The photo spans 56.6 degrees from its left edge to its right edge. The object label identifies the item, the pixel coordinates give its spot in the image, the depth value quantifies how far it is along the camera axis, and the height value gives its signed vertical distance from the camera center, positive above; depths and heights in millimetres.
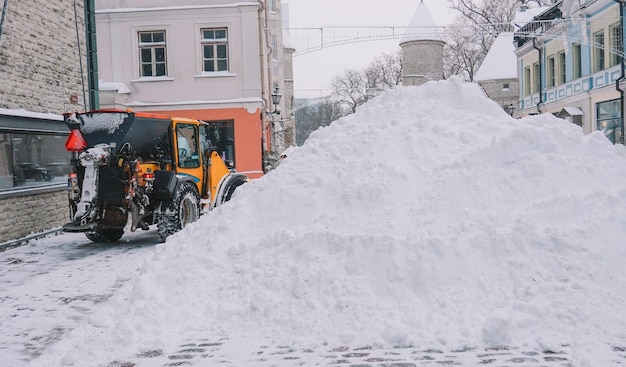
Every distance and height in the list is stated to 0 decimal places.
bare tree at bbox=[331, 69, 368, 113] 75938 +8872
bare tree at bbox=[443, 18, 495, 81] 53812 +9288
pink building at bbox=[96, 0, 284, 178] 21188 +3550
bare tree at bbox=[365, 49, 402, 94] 69625 +9947
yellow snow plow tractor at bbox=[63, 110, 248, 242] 9688 -218
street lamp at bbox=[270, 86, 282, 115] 21312 +2201
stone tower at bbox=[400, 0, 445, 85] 41594 +7068
